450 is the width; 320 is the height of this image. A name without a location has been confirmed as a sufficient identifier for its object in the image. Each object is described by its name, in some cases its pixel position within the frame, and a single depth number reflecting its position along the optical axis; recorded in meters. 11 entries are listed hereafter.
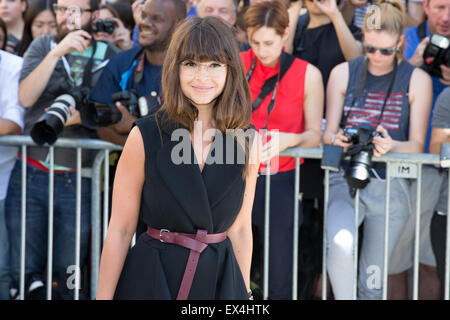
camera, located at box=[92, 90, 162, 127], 4.06
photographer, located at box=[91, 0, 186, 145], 4.51
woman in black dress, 2.61
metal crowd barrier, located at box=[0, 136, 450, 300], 4.12
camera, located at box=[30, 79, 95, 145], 4.14
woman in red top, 4.37
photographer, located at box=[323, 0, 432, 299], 4.20
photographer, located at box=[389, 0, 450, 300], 4.39
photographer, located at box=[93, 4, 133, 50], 5.28
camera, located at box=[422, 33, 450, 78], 4.40
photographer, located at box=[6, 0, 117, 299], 4.50
